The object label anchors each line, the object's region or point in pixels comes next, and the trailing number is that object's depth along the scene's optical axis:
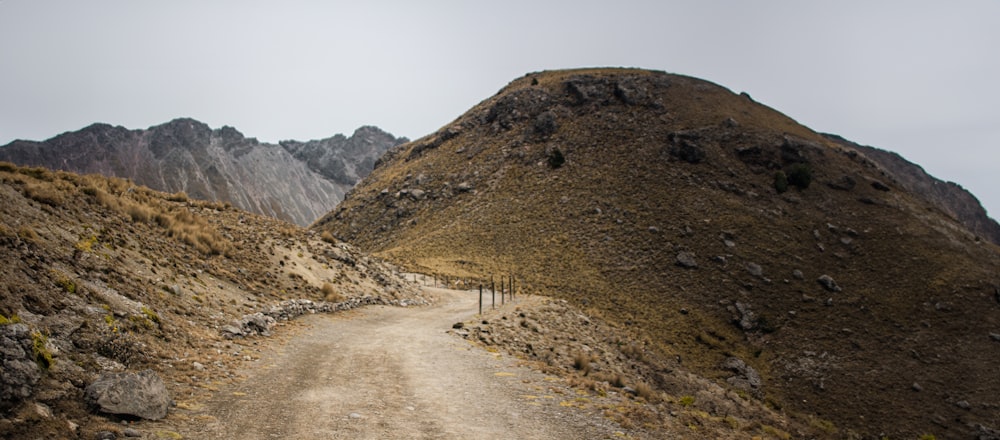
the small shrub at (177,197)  26.63
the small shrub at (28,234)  10.73
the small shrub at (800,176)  66.31
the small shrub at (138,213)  18.08
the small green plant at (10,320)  7.48
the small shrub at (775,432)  13.32
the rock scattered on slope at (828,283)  49.50
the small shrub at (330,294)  23.33
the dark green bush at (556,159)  78.69
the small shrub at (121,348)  9.05
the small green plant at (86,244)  12.51
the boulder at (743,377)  36.25
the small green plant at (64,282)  9.95
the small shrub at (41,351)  7.46
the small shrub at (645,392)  12.95
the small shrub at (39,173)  15.81
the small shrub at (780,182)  65.75
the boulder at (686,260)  54.03
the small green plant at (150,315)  11.43
